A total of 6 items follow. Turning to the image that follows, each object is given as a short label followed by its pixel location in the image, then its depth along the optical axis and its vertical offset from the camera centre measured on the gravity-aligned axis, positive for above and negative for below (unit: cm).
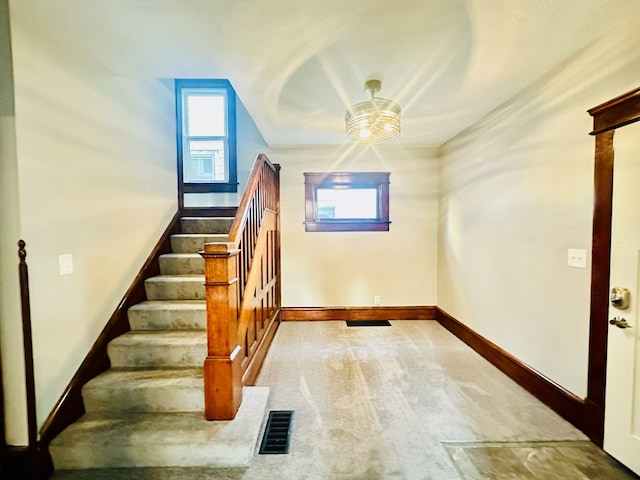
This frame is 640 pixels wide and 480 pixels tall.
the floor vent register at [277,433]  183 -140
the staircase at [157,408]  172 -126
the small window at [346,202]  434 +36
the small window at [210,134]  423 +135
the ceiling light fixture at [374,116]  244 +93
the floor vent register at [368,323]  415 -142
